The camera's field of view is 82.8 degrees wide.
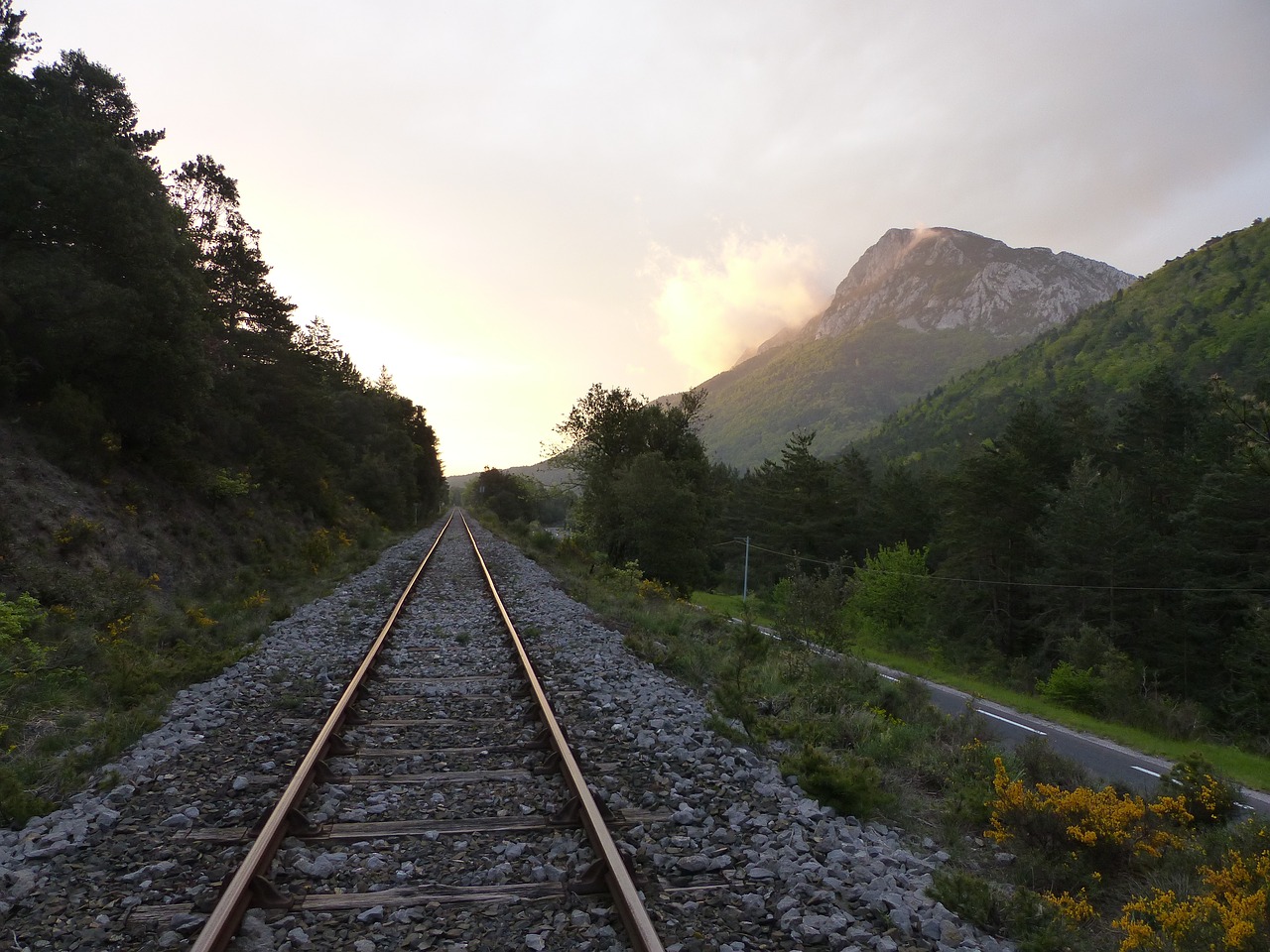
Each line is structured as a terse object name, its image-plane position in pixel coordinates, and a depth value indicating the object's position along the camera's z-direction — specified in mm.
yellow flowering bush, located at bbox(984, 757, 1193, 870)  4836
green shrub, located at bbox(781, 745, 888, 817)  5168
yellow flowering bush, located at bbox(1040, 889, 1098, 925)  3846
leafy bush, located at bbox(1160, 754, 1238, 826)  5805
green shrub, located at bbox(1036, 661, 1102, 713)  23469
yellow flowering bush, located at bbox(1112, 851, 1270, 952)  3338
